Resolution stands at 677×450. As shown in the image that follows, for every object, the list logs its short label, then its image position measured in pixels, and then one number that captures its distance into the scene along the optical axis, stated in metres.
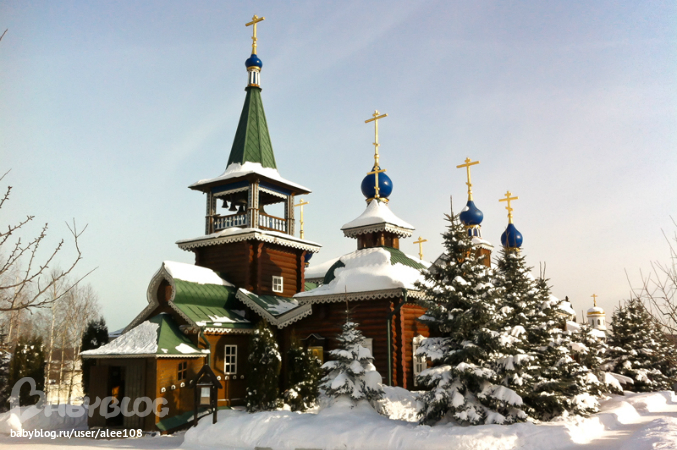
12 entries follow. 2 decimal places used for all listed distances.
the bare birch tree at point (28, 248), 6.05
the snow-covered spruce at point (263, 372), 17.83
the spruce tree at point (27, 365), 21.48
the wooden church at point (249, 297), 18.08
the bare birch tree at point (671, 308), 10.59
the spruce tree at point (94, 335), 22.14
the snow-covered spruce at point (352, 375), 15.29
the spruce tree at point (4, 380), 22.34
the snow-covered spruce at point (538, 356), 14.64
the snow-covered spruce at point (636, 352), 29.75
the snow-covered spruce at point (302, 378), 17.88
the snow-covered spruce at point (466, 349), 13.80
